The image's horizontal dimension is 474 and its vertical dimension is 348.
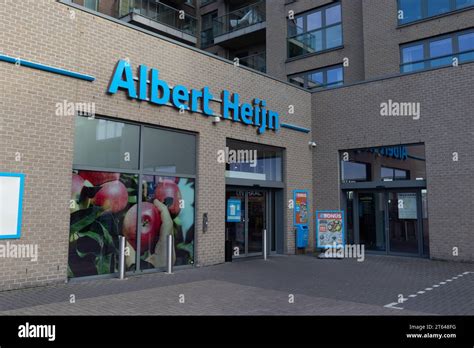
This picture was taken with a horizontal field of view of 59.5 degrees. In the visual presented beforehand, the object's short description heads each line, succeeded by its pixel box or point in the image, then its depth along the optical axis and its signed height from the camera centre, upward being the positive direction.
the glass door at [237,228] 12.23 -0.40
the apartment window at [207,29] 25.42 +11.49
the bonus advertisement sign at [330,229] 13.34 -0.47
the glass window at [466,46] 15.29 +6.27
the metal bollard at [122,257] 8.88 -0.91
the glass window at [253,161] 12.36 +1.69
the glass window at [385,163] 13.09 +1.72
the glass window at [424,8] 15.89 +8.16
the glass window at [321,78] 19.17 +6.50
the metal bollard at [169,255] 9.73 -0.95
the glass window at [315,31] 19.30 +8.79
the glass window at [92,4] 19.34 +9.87
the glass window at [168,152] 10.15 +1.61
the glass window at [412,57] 16.58 +6.37
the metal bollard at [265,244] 12.73 -0.90
